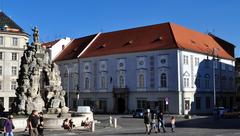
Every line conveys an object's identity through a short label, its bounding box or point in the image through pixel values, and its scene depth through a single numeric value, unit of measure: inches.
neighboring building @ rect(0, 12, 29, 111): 2837.1
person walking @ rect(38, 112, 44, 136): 933.8
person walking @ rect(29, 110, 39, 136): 827.4
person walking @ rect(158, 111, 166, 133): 1212.9
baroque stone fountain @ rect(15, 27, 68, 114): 1364.4
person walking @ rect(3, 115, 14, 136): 817.4
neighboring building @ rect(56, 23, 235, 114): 2527.1
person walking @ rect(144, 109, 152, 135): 1132.3
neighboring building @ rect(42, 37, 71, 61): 3358.8
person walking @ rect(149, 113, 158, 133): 1223.1
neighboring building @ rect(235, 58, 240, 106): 3687.3
